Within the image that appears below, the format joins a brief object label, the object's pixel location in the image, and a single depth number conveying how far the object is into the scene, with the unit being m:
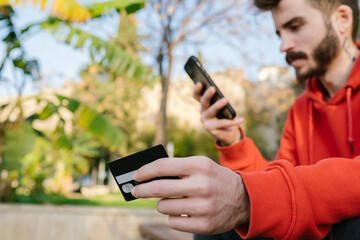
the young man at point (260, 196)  0.42
